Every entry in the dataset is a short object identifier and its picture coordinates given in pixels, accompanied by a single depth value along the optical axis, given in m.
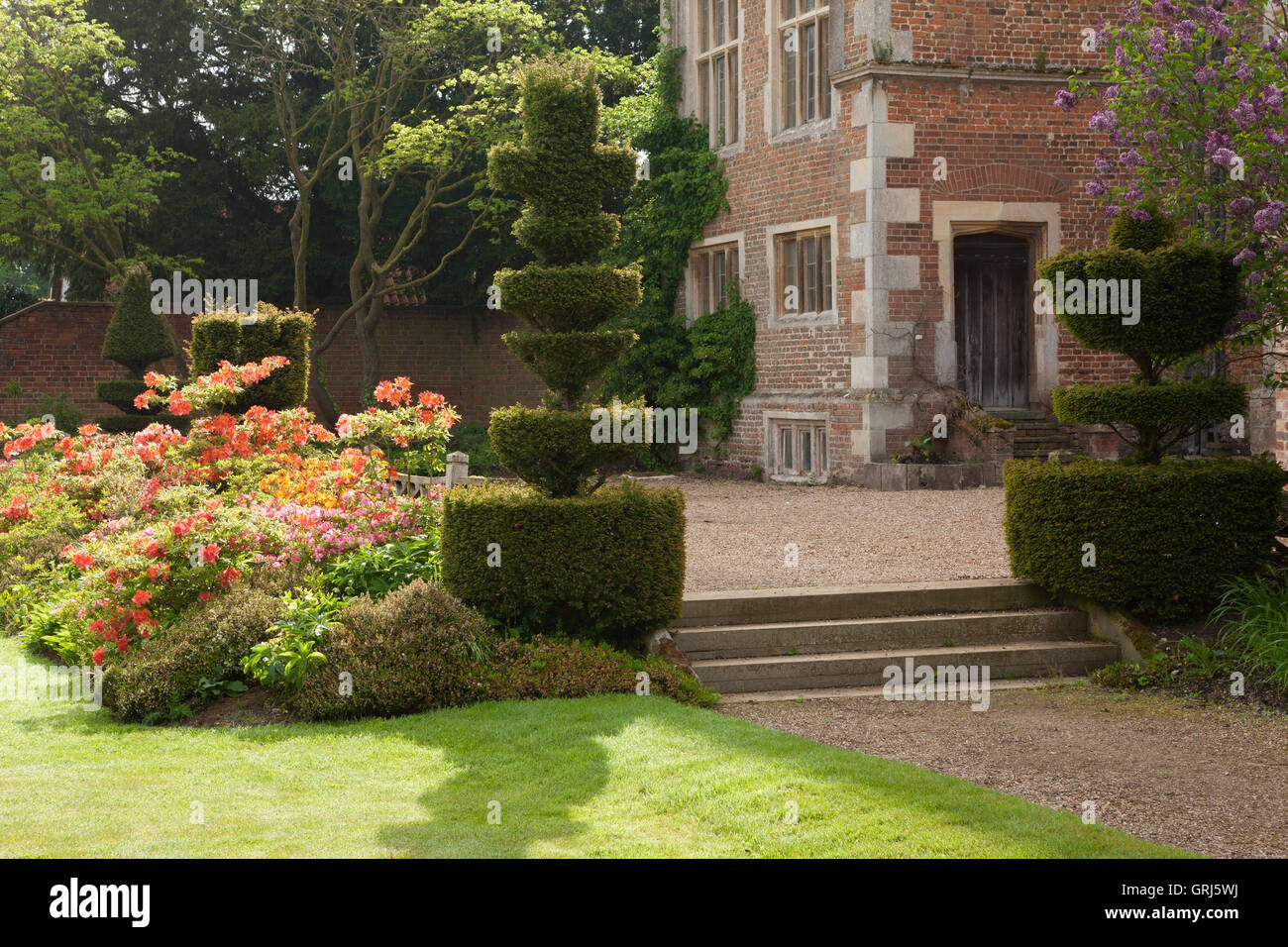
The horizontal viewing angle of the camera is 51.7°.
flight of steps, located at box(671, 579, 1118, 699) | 8.87
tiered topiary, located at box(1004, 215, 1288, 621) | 9.34
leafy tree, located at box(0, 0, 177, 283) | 22.81
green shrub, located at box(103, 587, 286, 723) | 8.05
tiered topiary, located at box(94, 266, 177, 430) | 21.30
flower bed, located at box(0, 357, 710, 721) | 8.18
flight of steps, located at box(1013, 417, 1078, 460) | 17.22
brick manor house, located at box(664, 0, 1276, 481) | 16.89
